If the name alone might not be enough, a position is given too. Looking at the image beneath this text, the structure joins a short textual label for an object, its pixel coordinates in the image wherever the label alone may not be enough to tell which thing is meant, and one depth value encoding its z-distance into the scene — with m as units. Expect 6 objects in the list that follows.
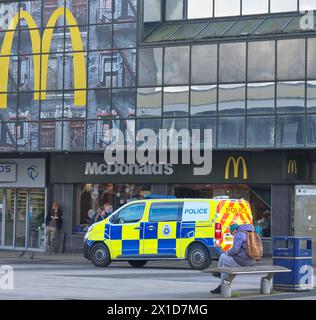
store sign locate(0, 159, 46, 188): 37.66
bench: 16.20
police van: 24.97
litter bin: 17.64
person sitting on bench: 16.64
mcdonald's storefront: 32.91
